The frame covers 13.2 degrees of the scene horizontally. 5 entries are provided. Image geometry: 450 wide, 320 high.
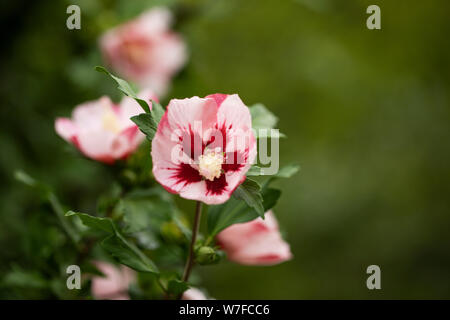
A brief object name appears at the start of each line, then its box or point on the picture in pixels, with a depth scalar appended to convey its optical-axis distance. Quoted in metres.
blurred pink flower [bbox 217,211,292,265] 1.48
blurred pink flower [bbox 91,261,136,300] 1.56
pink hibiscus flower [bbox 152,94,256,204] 1.37
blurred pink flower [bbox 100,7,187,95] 1.78
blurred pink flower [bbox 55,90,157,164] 1.48
